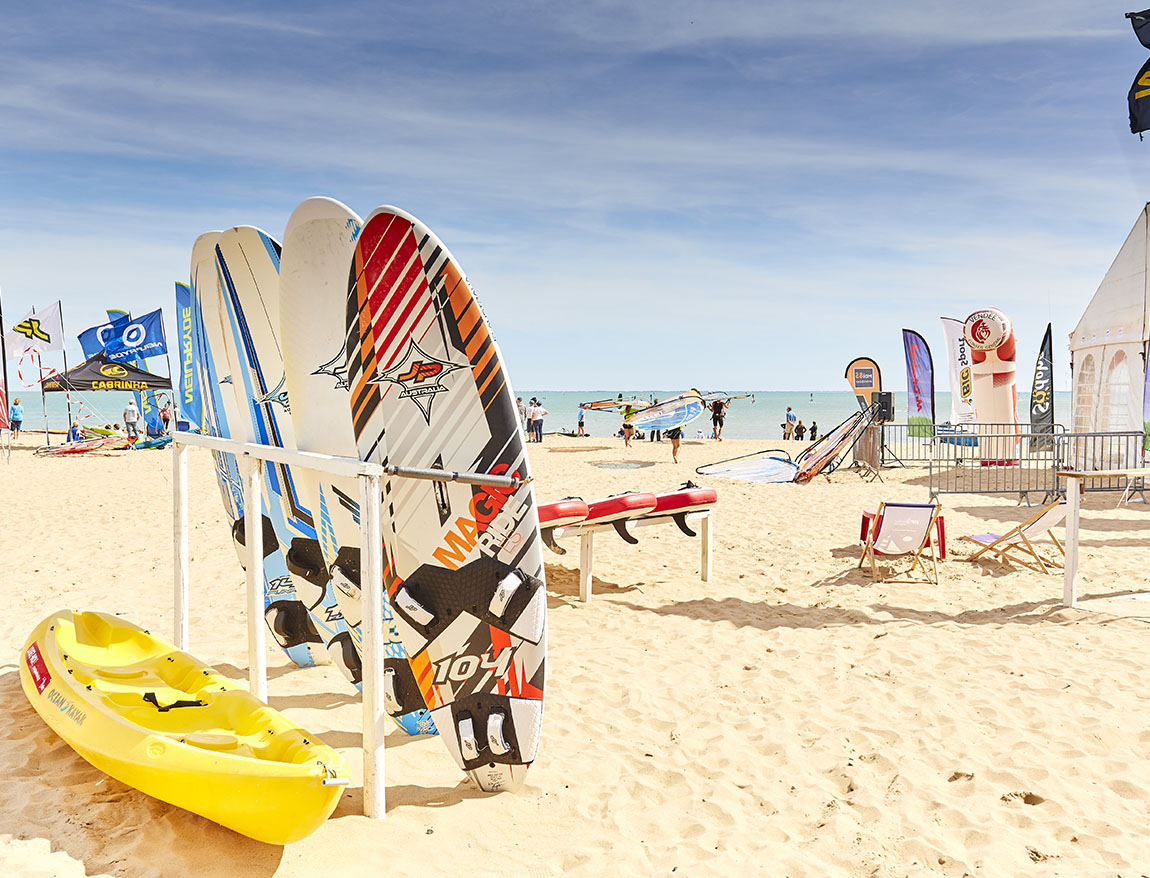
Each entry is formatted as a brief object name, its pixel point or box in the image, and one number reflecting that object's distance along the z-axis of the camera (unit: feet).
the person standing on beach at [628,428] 79.84
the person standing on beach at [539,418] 88.38
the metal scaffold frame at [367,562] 10.65
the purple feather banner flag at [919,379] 70.38
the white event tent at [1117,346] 44.42
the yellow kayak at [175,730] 9.30
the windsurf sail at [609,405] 83.79
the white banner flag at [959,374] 70.28
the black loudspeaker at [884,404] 56.54
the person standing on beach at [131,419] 80.75
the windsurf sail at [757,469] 53.62
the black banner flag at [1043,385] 75.20
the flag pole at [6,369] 59.41
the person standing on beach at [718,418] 94.84
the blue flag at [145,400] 68.54
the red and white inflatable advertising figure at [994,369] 55.42
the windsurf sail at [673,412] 73.51
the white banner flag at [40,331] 69.82
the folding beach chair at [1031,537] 24.81
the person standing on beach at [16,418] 85.71
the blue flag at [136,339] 68.59
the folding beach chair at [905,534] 25.22
